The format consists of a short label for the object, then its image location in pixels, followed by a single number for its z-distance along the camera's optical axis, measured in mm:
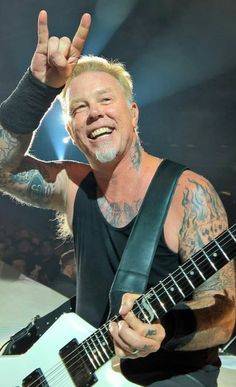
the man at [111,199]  1079
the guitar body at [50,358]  1147
